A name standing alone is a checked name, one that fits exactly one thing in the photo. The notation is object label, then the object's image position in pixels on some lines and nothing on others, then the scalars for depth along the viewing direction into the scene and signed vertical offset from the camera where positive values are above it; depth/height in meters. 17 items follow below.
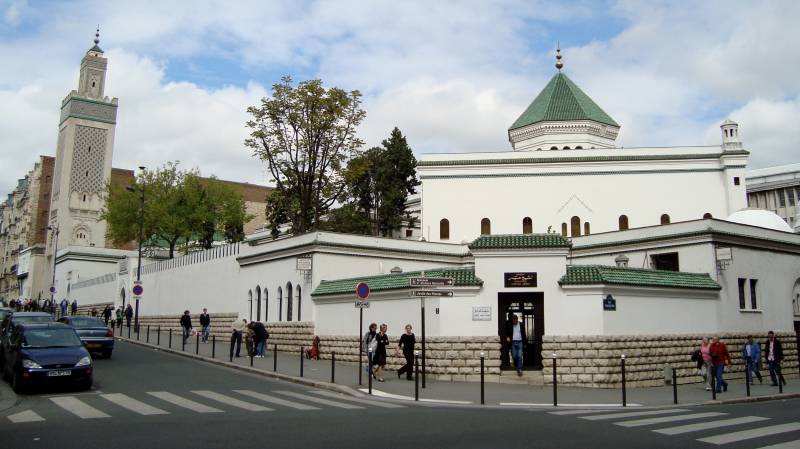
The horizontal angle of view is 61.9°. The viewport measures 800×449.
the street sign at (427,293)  18.33 +0.82
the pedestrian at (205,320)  31.77 +0.02
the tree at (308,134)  38.69 +10.89
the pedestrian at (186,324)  30.83 -0.18
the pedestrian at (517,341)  20.14 -0.52
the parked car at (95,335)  24.09 -0.57
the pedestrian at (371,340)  18.92 -0.54
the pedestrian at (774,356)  21.67 -0.96
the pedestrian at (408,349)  19.94 -0.79
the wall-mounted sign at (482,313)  20.95 +0.30
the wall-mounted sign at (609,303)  20.64 +0.66
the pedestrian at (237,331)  25.91 -0.40
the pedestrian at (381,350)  19.61 -0.81
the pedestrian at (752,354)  21.88 -0.92
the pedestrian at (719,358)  19.45 -0.94
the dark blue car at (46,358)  15.51 -0.93
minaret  86.00 +19.80
